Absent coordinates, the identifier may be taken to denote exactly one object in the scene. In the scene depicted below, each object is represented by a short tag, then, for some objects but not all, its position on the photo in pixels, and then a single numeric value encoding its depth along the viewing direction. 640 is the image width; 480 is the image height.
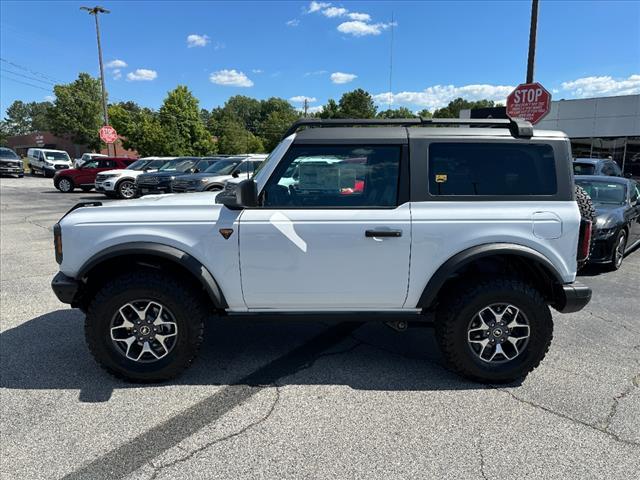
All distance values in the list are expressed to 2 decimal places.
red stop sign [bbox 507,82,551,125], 9.55
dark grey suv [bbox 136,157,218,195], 13.85
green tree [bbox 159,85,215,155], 42.59
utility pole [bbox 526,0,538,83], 10.14
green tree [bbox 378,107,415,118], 79.96
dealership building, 21.34
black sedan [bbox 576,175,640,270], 6.23
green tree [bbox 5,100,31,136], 140.12
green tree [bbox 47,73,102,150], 47.28
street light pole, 27.61
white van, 29.64
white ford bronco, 2.99
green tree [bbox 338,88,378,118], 54.03
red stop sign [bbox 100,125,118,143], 26.92
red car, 19.16
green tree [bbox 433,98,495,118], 77.06
